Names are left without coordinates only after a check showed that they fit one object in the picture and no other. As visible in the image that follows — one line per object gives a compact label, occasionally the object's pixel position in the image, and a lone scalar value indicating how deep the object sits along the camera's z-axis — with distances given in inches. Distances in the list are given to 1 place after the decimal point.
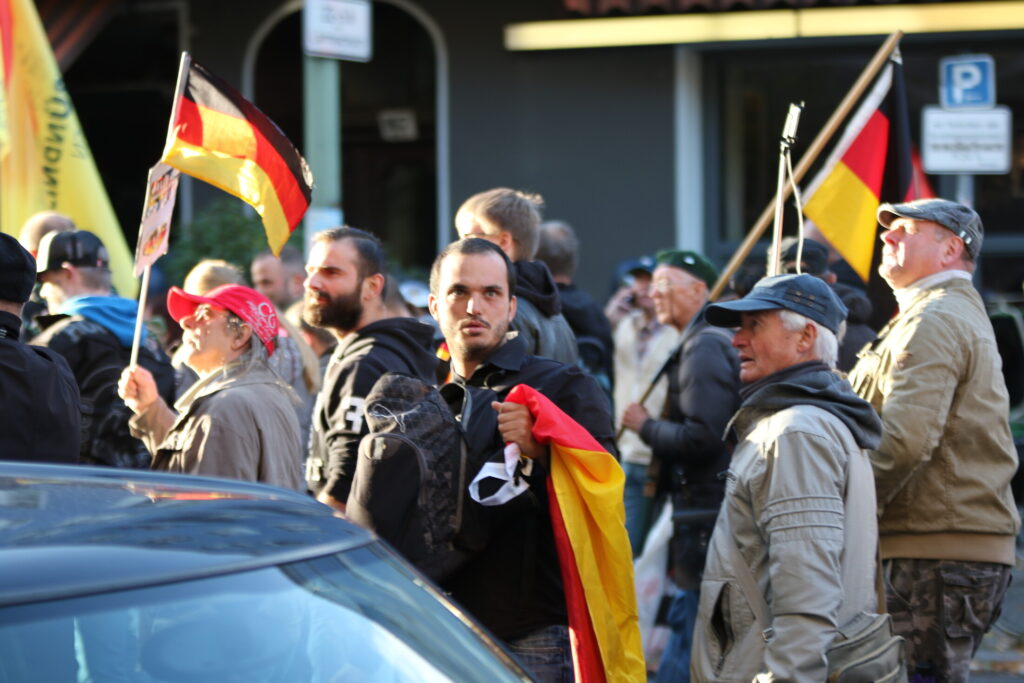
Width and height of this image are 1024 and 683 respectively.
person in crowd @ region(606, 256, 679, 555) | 586.2
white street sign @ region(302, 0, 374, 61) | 590.2
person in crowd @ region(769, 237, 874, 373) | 464.8
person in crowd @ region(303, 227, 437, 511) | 351.6
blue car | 144.3
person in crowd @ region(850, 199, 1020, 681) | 357.4
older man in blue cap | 281.3
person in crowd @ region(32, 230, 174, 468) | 424.8
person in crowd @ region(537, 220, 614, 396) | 524.7
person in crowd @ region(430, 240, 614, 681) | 280.7
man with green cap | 443.5
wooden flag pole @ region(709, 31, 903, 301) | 482.6
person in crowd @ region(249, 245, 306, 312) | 643.5
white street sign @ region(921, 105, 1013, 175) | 621.3
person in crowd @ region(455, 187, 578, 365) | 380.8
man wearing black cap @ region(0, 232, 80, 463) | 314.2
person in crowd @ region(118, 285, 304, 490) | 347.6
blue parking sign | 671.8
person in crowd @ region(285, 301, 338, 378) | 564.7
